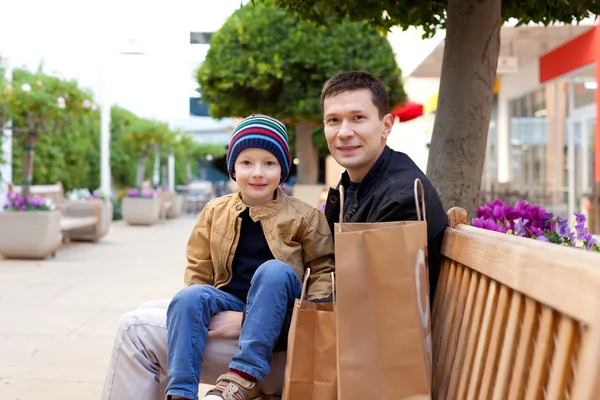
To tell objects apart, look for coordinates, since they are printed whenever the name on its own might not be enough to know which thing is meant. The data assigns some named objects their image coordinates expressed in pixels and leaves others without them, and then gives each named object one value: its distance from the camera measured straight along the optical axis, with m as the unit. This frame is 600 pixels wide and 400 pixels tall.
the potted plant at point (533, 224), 2.62
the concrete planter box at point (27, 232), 9.52
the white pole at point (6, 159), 13.49
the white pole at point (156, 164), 26.44
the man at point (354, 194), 2.22
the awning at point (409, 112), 14.38
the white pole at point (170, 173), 32.41
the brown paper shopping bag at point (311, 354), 1.81
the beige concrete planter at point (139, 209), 17.75
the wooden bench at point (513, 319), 1.10
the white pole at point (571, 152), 13.17
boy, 2.16
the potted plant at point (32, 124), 9.62
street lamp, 20.56
